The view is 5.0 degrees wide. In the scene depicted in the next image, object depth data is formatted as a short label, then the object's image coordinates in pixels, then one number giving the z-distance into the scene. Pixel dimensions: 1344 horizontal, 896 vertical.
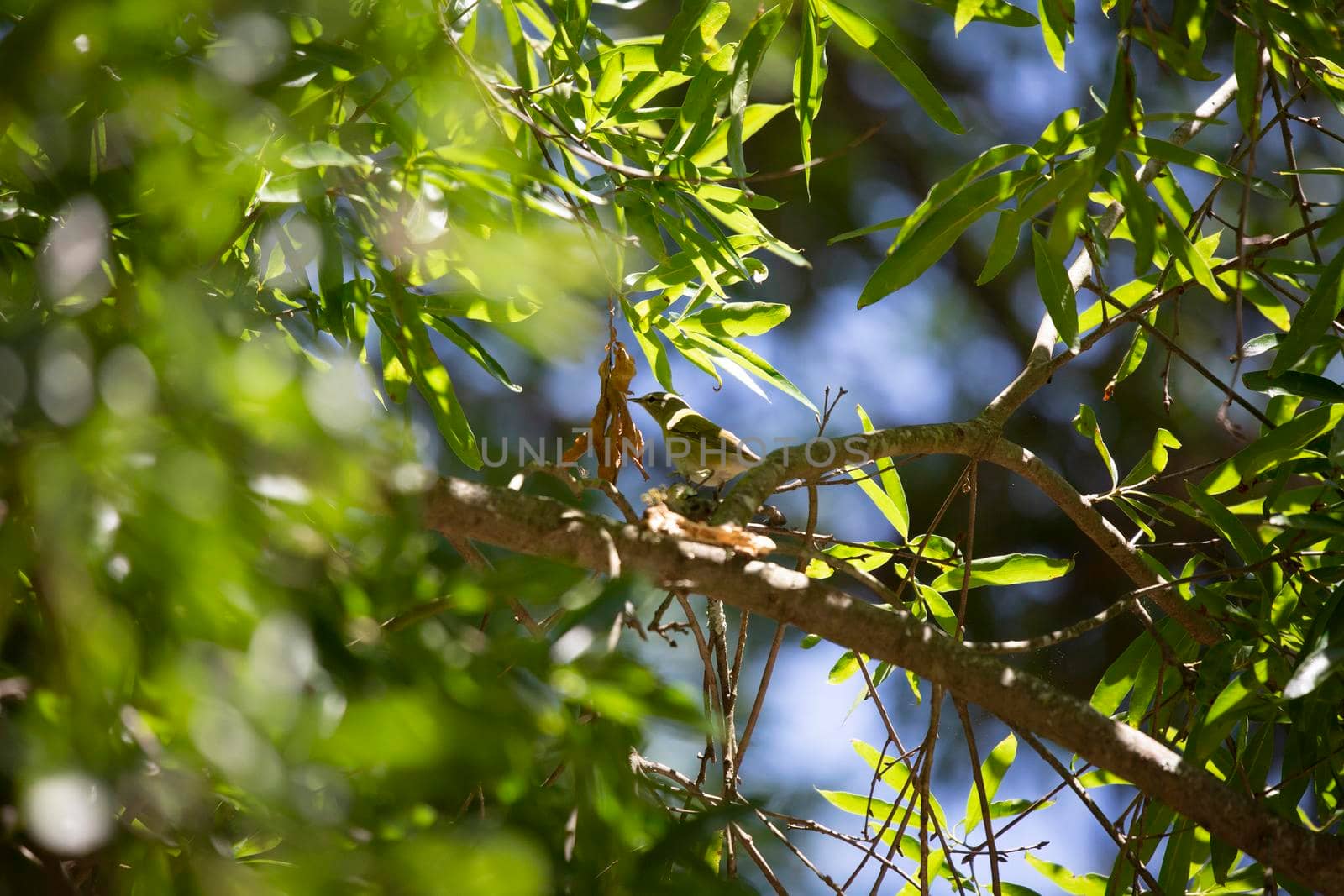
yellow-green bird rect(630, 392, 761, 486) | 10.04
